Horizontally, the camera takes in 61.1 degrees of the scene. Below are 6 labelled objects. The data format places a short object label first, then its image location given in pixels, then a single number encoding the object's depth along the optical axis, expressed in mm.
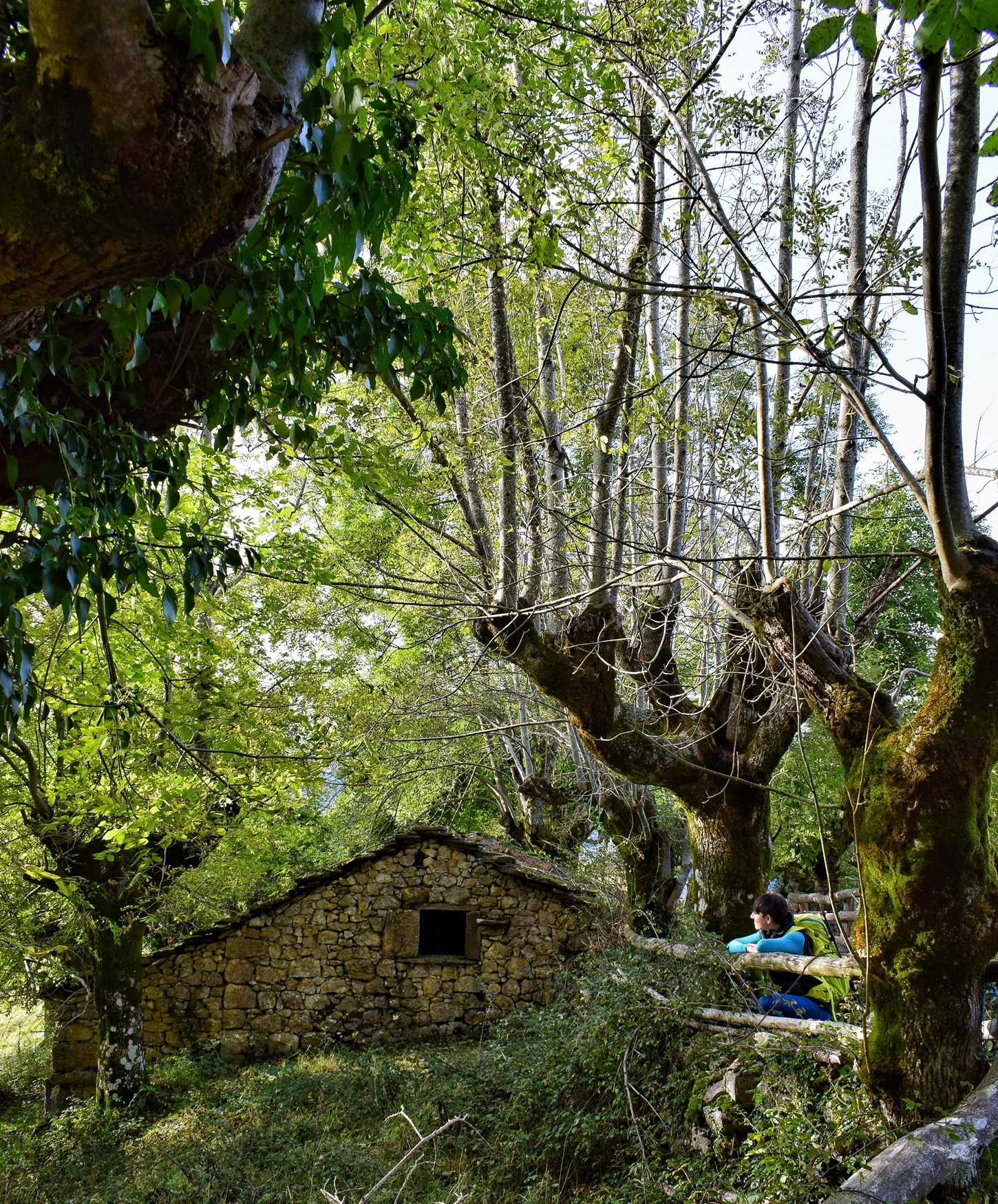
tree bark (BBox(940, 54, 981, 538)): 3279
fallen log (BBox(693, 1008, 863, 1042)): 4418
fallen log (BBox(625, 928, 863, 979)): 4754
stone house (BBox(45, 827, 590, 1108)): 11000
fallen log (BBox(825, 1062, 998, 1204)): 3150
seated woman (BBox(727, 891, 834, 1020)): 5281
